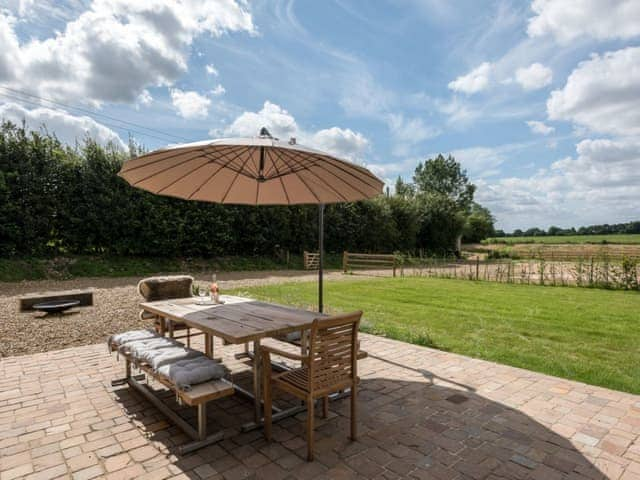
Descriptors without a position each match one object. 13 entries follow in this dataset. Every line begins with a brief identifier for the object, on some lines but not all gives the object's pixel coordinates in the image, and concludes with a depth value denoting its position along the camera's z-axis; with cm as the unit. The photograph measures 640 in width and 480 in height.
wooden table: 254
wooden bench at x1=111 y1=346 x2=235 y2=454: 219
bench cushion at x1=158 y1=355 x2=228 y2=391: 228
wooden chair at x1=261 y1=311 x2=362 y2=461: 216
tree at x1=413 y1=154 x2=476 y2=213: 3753
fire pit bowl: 586
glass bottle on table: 360
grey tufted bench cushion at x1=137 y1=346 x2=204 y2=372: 257
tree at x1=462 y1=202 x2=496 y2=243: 3472
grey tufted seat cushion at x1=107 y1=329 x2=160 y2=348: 314
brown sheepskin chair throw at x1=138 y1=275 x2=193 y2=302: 445
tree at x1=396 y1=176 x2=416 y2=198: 3594
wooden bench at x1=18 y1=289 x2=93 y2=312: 610
